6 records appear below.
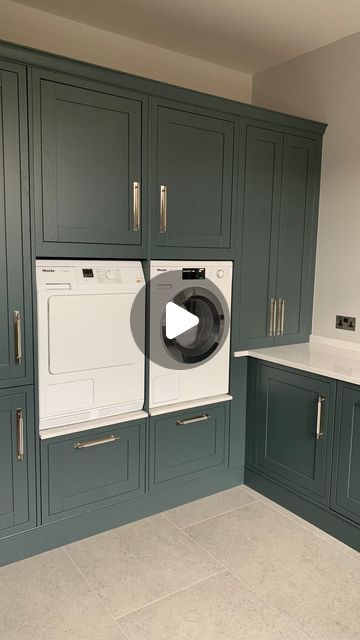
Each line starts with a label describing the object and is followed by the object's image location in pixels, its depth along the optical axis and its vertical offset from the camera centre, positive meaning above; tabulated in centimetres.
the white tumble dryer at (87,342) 234 -45
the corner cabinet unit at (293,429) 264 -98
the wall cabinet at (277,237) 296 +10
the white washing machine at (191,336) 266 -47
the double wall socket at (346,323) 309 -42
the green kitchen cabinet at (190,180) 257 +38
